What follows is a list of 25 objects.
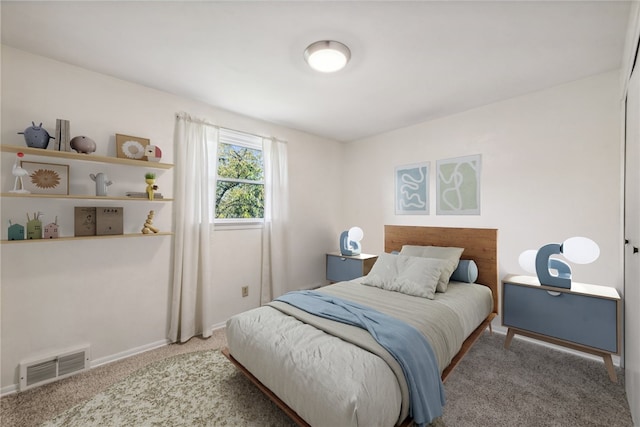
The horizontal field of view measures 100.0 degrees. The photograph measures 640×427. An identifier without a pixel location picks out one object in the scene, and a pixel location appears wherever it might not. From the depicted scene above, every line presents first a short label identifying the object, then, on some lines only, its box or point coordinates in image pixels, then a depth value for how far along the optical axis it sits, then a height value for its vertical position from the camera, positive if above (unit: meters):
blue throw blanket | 1.43 -0.78
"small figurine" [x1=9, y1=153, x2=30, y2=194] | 1.88 +0.30
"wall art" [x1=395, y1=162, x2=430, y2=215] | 3.45 +0.36
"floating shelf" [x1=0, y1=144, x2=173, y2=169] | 1.87 +0.47
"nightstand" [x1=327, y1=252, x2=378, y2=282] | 3.59 -0.69
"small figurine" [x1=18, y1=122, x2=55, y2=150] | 1.93 +0.58
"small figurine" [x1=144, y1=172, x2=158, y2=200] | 2.45 +0.31
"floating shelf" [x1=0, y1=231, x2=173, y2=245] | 1.89 -0.17
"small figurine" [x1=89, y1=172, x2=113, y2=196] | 2.23 +0.28
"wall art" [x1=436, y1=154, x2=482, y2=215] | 3.05 +0.36
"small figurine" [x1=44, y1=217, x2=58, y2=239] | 2.03 -0.11
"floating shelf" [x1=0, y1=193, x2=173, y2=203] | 1.88 +0.15
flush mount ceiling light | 1.91 +1.18
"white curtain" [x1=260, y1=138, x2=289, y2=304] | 3.46 -0.14
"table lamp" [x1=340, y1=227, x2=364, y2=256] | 3.78 -0.36
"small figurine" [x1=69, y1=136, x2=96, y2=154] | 2.10 +0.57
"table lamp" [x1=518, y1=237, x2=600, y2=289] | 2.15 -0.37
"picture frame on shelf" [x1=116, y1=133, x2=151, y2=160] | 2.35 +0.62
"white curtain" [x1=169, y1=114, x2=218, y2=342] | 2.72 -0.16
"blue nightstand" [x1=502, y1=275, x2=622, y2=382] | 2.04 -0.82
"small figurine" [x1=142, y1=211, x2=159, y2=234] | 2.46 -0.09
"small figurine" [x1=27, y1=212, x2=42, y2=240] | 1.96 -0.09
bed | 1.29 -0.81
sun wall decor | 2.00 +0.29
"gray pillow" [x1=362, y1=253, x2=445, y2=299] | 2.42 -0.57
